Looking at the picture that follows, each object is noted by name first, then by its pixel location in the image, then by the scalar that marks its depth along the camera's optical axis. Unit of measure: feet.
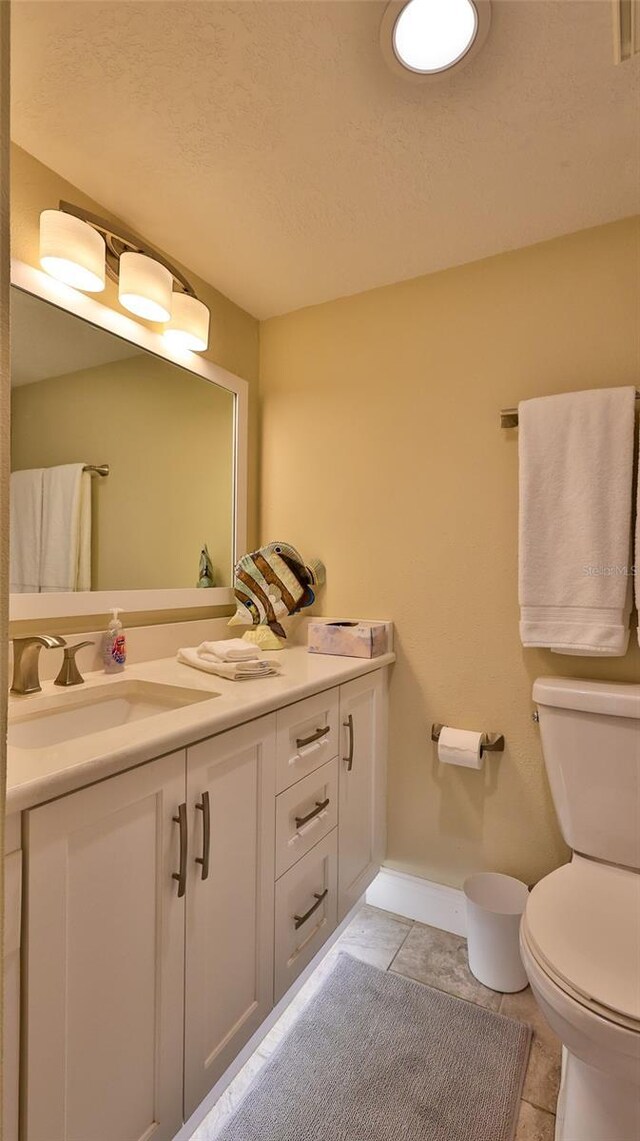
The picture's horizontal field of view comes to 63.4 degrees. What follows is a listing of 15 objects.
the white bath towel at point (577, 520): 4.47
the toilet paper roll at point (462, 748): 5.15
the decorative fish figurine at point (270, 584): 6.01
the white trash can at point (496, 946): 4.67
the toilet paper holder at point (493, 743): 5.23
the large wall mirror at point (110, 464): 4.14
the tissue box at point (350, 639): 5.48
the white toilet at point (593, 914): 2.89
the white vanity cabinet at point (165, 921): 2.36
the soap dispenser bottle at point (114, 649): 4.63
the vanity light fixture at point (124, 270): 4.01
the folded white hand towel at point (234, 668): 4.35
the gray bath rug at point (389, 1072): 3.56
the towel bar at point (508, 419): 5.15
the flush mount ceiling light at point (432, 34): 3.11
